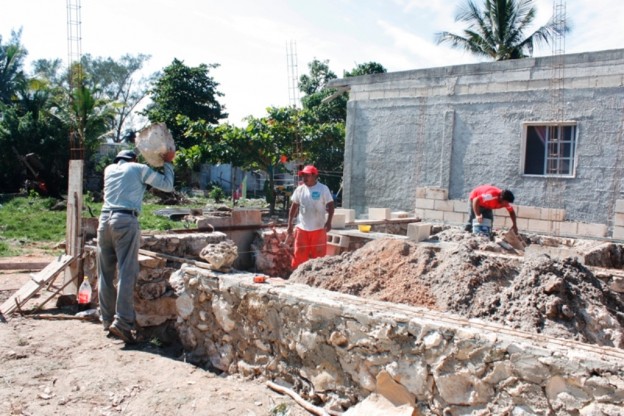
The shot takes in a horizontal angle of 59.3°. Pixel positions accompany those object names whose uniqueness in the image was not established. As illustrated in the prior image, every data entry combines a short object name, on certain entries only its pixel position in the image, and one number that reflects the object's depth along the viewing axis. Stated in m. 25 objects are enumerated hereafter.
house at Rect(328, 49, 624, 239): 9.91
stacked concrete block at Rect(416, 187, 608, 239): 8.78
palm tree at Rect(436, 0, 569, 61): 18.50
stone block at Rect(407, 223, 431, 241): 6.24
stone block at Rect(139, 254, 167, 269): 4.92
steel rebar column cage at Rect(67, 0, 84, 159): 7.32
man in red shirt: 7.20
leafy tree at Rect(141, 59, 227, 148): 25.70
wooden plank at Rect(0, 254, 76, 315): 5.50
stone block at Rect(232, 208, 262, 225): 7.48
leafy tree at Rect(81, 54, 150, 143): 40.59
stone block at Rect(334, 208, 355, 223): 8.80
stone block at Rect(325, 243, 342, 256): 7.11
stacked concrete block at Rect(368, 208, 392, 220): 9.28
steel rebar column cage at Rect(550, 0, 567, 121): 10.27
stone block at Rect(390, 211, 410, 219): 10.02
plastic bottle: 5.62
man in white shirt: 6.54
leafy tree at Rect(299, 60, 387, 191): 17.33
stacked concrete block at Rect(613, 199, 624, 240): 8.20
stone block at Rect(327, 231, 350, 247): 7.07
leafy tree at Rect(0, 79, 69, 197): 21.88
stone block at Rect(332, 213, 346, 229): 7.74
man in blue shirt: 4.59
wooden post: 5.87
